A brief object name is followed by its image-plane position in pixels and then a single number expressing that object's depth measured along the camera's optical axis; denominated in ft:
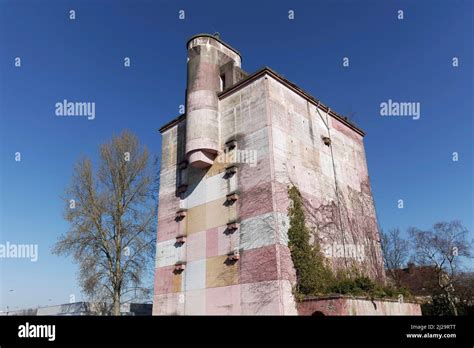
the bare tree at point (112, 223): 89.81
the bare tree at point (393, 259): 150.90
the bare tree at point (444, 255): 126.46
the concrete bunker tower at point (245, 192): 61.77
